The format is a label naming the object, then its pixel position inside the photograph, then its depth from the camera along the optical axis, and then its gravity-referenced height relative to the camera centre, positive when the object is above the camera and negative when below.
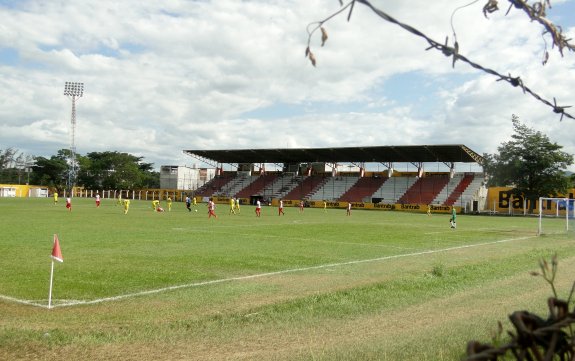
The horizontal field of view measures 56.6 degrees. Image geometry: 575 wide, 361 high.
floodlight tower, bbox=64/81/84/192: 96.25 +18.19
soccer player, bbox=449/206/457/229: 34.14 -0.89
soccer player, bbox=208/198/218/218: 40.84 -0.74
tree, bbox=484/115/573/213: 65.94 +5.82
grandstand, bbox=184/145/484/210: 72.19 +4.23
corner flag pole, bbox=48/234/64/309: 9.76 -1.16
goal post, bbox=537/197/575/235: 31.38 -0.36
